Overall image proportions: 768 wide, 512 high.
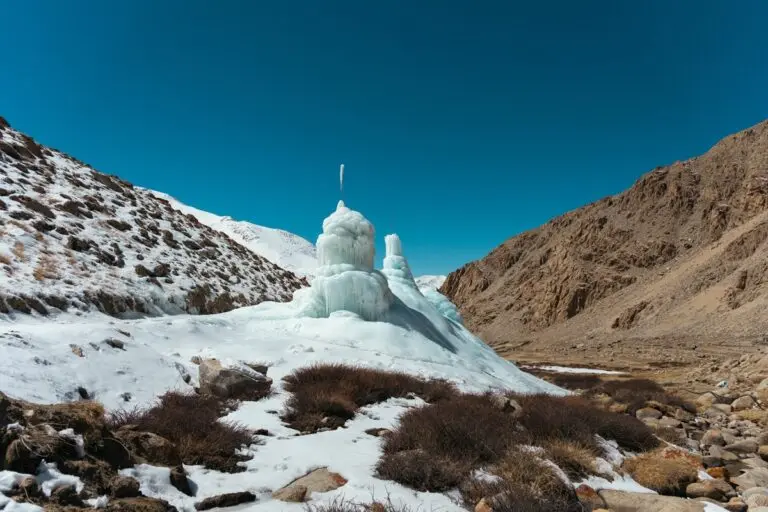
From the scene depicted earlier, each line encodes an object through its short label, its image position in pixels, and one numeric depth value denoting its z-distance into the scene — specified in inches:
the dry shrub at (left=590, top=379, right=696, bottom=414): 527.7
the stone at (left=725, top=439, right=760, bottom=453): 351.6
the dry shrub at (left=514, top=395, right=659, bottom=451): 277.6
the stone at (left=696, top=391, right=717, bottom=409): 541.0
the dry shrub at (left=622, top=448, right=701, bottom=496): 241.6
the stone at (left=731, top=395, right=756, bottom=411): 495.8
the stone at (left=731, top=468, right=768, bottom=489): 262.8
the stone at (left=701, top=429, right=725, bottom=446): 376.2
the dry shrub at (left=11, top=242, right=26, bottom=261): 528.4
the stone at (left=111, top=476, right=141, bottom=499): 142.5
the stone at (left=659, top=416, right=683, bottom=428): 439.2
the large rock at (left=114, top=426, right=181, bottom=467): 174.4
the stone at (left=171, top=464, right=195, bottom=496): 165.8
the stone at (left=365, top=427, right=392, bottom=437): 260.5
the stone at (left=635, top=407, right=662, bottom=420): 477.4
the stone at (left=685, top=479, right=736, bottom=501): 237.0
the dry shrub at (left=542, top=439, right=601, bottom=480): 233.7
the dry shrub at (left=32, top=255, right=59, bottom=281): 515.3
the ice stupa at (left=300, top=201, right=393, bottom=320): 556.1
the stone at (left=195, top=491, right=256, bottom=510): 161.2
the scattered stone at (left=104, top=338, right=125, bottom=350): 312.7
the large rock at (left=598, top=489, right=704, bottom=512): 206.4
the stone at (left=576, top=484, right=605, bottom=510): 205.5
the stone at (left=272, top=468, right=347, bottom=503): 173.0
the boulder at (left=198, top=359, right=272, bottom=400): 302.4
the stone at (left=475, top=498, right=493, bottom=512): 175.0
